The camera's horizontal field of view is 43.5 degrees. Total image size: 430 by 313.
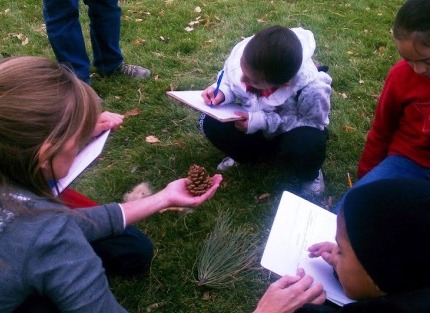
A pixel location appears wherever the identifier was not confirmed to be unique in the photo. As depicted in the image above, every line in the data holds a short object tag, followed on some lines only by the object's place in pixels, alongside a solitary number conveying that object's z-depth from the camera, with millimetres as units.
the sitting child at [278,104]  2289
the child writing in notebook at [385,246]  1245
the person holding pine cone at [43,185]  1332
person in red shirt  2062
